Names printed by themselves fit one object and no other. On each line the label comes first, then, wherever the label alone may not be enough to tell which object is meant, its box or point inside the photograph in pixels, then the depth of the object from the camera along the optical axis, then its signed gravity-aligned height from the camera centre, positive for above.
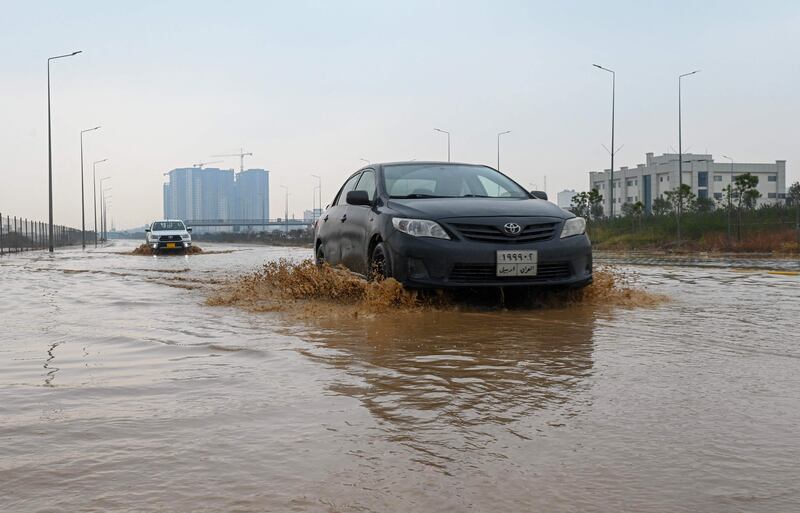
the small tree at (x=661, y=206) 54.72 +1.26
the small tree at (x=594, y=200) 51.87 +1.72
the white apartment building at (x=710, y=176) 108.62 +6.50
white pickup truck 31.56 -0.45
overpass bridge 155.85 +0.86
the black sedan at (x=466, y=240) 7.16 -0.13
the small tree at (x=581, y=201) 56.70 +1.80
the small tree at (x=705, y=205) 40.36 +1.01
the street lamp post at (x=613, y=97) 41.57 +6.62
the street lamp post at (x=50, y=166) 42.06 +3.14
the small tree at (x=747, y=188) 39.09 +1.79
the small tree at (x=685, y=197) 44.90 +1.67
